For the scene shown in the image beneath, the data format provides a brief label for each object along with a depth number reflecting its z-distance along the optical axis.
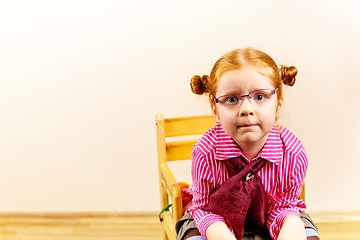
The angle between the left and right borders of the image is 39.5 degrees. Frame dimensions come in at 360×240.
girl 0.99
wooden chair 1.43
